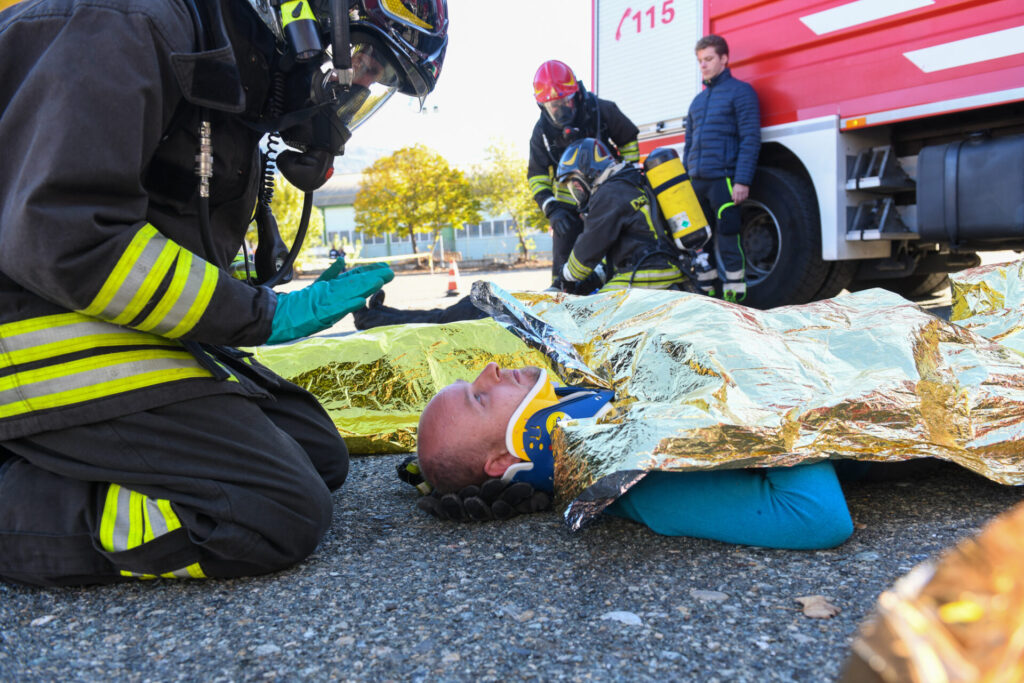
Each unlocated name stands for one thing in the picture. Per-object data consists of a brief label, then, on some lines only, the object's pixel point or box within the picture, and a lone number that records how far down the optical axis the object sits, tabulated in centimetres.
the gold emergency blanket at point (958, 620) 45
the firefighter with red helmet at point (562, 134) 530
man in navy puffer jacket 494
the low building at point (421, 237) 3691
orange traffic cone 1100
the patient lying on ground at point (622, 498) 163
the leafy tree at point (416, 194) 2952
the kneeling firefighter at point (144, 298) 150
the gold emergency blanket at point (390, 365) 314
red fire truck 391
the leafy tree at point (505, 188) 3067
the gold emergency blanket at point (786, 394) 164
